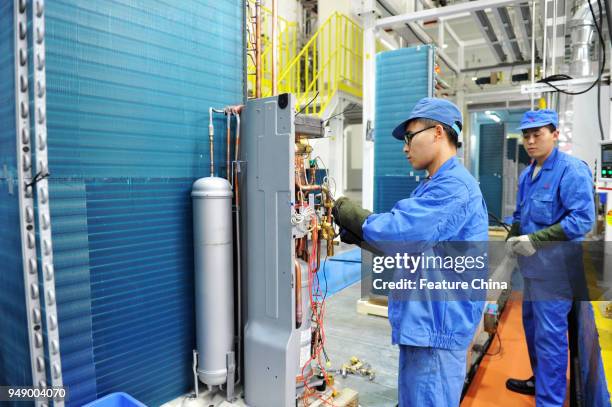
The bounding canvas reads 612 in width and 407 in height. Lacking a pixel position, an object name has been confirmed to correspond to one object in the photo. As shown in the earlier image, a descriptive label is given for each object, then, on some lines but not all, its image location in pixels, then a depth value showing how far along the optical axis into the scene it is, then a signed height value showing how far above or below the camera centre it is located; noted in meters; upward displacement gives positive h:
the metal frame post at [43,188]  1.48 -0.02
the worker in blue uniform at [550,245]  2.40 -0.41
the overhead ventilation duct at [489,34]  5.35 +2.27
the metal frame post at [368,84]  4.56 +1.12
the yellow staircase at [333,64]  6.52 +2.04
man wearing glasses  1.60 -0.21
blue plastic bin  1.79 -1.01
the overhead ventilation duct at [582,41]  4.04 +1.44
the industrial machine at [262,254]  2.03 -0.40
